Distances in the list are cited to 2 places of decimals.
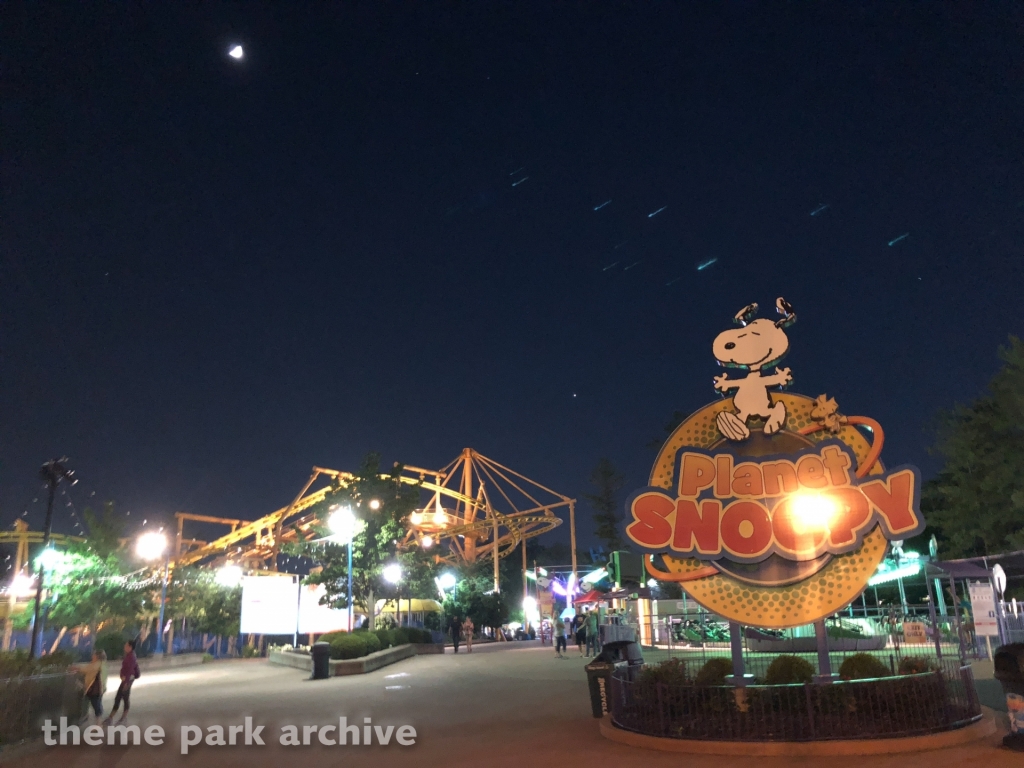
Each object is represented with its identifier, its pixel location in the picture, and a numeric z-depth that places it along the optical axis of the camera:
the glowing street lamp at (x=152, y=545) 32.62
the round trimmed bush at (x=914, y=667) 10.42
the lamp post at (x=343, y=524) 29.59
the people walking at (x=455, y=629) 32.09
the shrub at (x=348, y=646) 23.38
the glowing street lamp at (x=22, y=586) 41.91
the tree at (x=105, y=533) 38.38
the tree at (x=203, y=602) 41.12
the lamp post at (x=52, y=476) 18.77
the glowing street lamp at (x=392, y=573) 33.06
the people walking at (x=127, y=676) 13.84
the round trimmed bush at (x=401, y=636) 30.88
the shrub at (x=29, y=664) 11.84
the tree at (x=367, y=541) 33.16
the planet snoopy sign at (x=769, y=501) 10.97
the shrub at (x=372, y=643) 25.28
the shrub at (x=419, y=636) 34.31
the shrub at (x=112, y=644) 31.23
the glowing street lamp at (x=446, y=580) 41.44
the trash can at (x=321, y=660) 21.00
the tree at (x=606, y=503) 67.38
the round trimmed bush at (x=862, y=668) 10.43
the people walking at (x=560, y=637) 27.42
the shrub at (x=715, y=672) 10.69
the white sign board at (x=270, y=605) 31.52
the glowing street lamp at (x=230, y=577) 45.19
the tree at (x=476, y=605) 46.38
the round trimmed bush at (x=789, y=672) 10.50
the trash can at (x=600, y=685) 12.37
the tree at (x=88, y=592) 35.97
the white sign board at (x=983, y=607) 18.69
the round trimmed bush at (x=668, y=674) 10.81
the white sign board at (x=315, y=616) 34.94
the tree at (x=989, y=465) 31.05
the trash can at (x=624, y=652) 13.59
